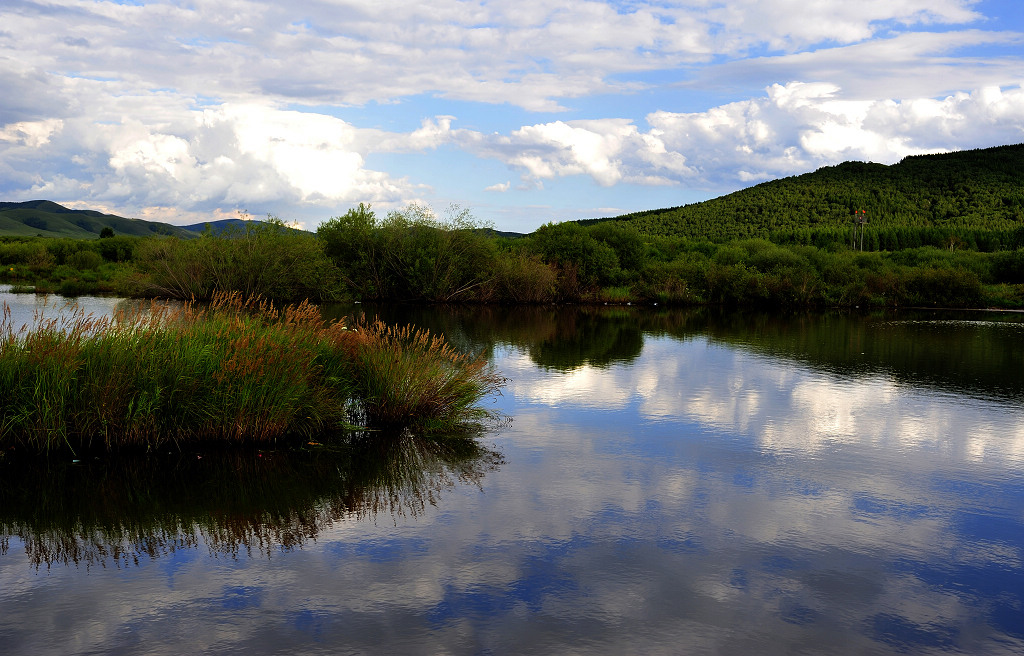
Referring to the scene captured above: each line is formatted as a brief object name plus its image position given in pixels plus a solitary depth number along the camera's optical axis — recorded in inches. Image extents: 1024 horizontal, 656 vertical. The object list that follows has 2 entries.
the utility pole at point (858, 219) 2960.1
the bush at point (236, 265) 1445.6
